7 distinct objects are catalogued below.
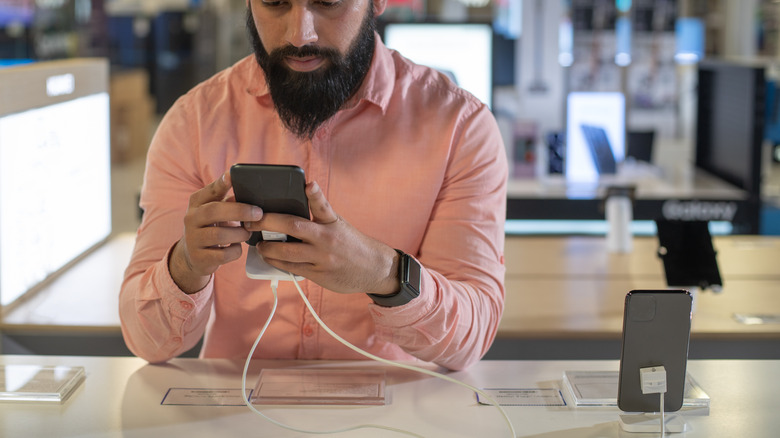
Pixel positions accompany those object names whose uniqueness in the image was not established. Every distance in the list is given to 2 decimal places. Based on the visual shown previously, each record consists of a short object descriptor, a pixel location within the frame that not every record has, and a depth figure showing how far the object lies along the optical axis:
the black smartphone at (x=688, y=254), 1.86
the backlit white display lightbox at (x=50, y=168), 1.99
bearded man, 1.40
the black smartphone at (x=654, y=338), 1.17
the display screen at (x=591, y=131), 3.57
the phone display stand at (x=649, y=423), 1.19
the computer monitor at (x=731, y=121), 3.38
